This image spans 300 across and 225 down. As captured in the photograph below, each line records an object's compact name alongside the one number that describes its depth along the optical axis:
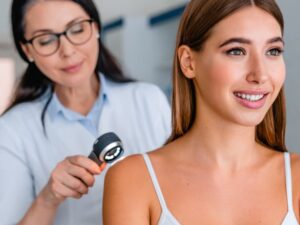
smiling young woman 1.06
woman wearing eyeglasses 1.45
